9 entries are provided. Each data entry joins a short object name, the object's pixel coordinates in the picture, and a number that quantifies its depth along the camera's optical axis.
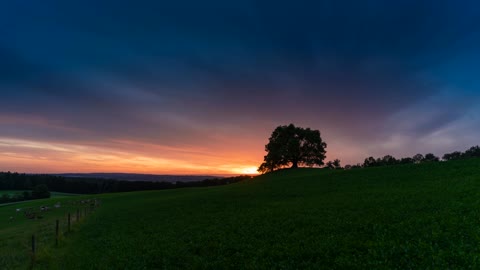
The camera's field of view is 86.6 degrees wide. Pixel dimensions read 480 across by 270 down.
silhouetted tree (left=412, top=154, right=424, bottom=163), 101.75
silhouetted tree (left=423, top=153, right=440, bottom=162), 102.72
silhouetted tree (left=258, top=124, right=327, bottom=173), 87.95
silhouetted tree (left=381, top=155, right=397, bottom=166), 107.56
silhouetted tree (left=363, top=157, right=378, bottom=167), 108.70
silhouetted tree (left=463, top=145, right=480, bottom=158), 93.88
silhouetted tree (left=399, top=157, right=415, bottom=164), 100.06
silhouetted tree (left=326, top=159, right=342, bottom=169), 109.78
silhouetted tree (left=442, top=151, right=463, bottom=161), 103.73
